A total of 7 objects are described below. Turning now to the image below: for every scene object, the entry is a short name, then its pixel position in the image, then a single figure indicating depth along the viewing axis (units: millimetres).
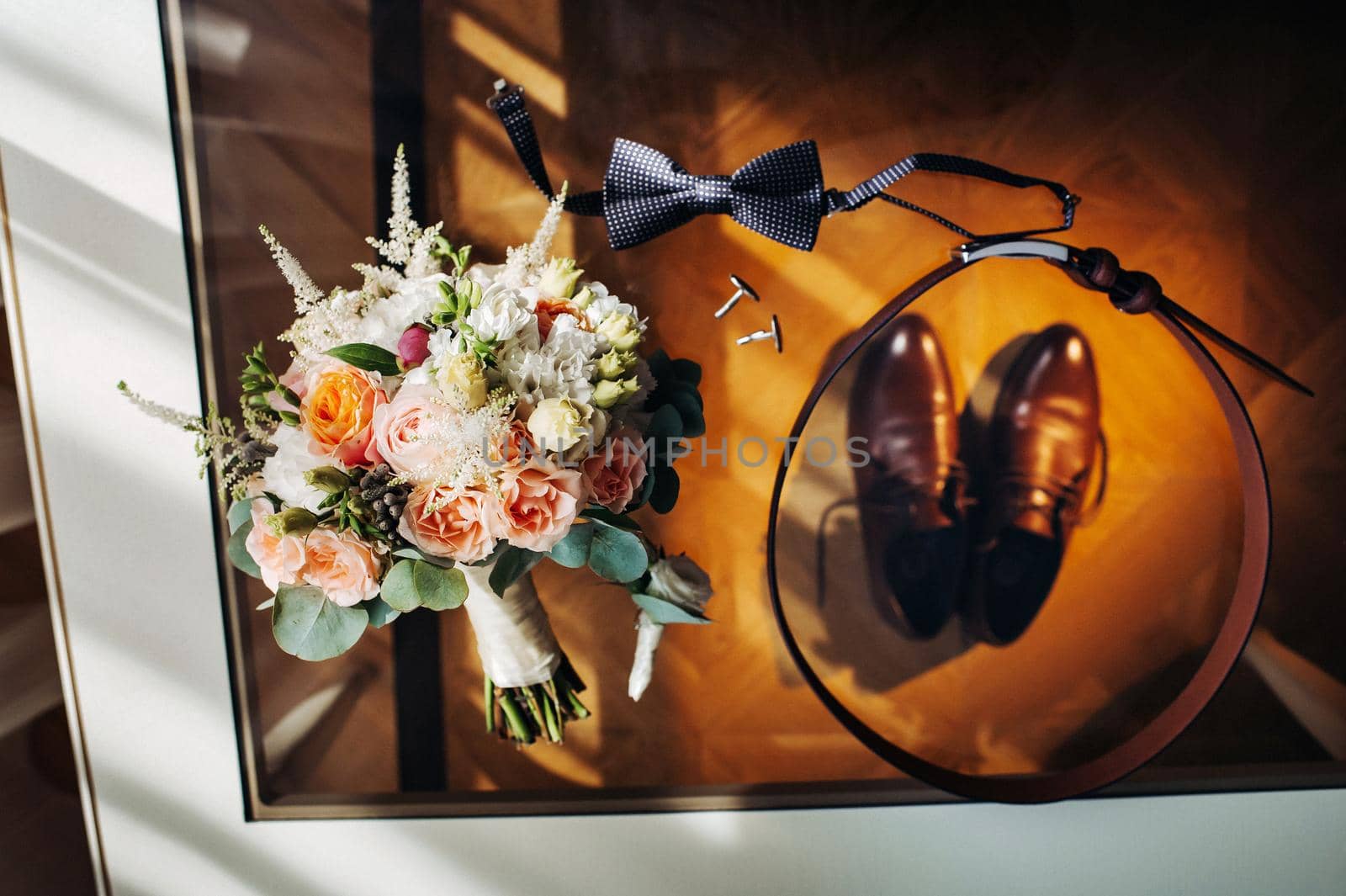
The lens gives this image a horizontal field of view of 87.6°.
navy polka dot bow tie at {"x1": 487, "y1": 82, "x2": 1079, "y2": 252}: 651
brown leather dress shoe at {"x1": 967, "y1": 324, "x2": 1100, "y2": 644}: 760
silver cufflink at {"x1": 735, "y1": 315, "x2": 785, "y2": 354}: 704
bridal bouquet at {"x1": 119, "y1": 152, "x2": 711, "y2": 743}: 510
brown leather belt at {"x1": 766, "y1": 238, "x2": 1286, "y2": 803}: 635
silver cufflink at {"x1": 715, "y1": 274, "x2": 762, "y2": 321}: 711
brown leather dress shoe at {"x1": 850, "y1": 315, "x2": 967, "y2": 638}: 762
